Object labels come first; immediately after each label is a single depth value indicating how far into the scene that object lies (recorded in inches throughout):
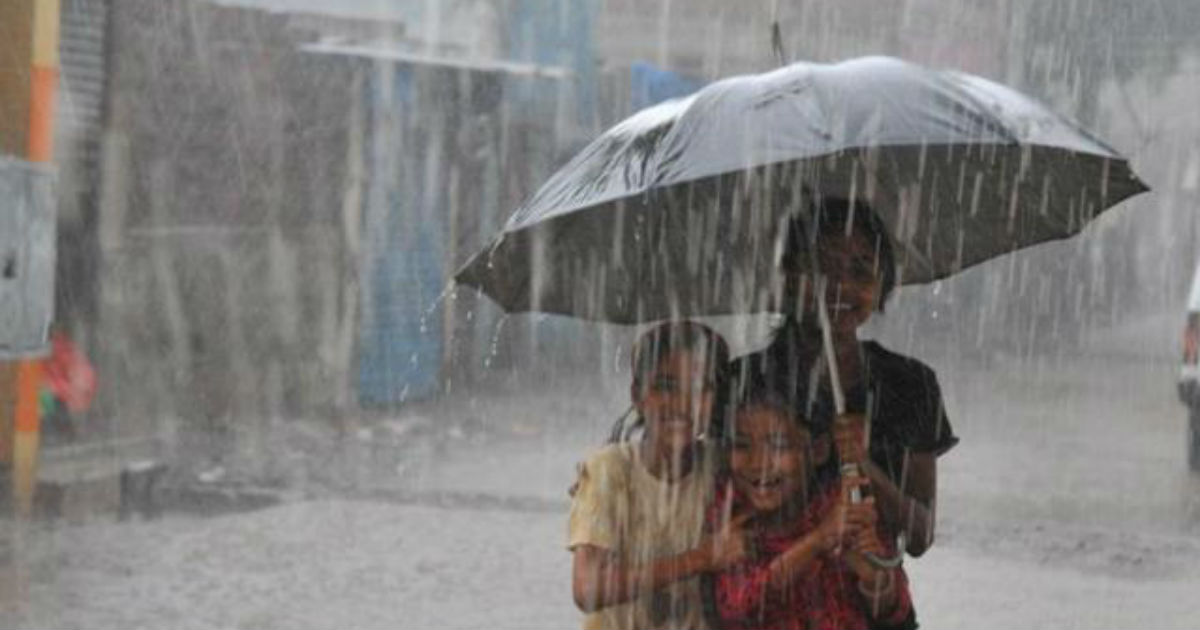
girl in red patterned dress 272.1
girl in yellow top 277.9
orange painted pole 828.0
